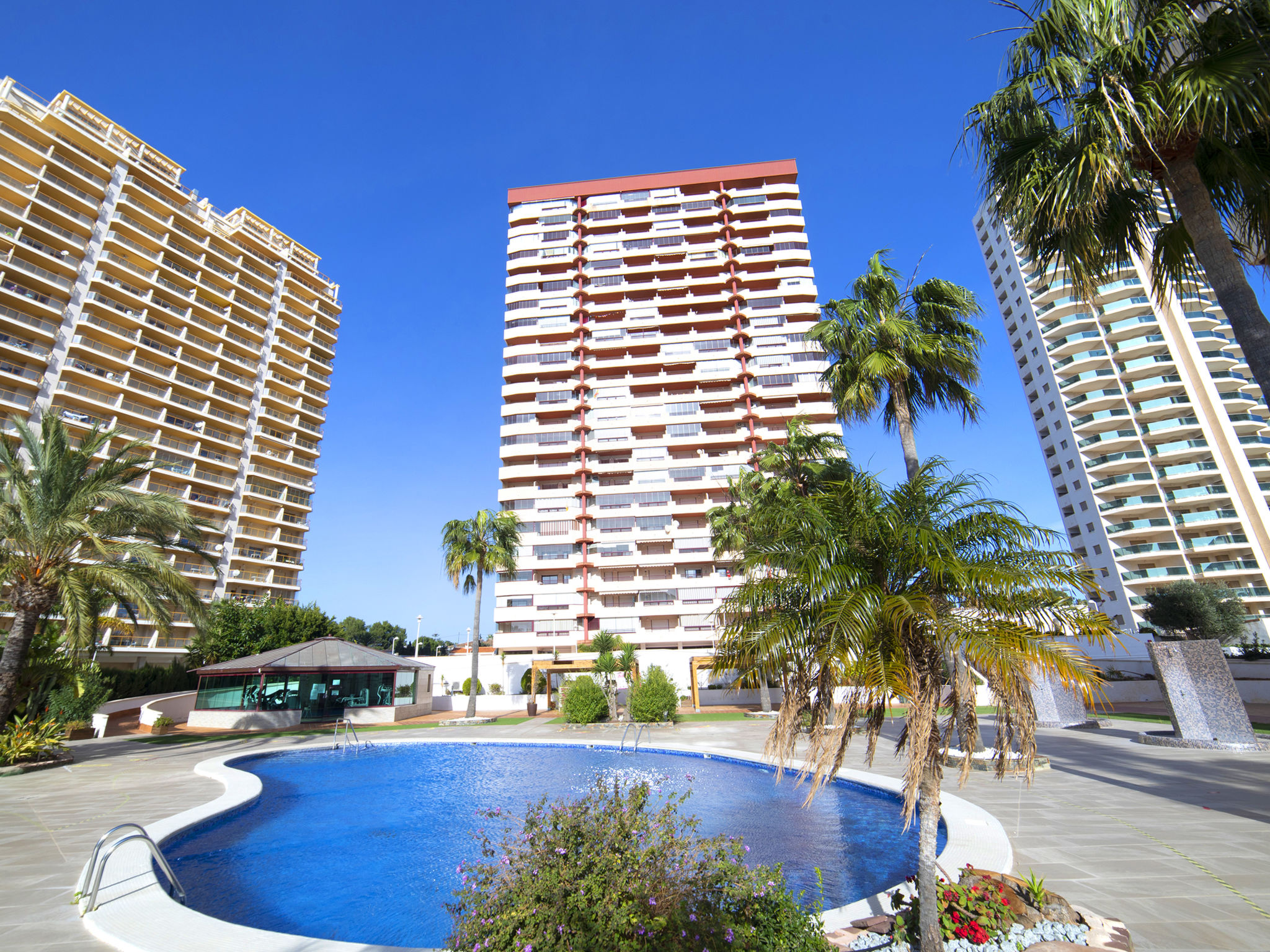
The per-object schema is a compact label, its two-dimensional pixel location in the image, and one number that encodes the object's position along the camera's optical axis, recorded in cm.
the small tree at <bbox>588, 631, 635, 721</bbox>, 2877
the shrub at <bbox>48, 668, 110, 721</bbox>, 2135
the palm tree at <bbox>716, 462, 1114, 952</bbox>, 467
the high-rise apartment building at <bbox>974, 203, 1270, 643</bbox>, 5234
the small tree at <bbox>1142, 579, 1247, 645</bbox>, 3397
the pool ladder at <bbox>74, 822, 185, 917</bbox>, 616
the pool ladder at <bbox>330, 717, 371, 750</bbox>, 2167
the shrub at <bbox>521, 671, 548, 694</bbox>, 4378
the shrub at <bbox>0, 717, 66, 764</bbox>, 1598
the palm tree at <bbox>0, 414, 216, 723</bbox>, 1697
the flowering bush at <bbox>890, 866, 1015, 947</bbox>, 483
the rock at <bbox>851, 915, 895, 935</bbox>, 538
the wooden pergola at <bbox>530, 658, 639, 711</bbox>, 4003
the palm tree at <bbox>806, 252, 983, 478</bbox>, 1447
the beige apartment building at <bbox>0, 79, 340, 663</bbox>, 4850
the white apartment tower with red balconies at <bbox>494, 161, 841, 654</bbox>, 5372
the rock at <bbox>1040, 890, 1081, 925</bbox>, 504
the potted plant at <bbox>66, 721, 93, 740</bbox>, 2230
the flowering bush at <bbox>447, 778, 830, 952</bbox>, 401
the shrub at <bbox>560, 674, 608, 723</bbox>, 2638
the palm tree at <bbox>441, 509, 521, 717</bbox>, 3209
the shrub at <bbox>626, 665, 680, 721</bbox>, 2586
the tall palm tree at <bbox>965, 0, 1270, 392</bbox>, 630
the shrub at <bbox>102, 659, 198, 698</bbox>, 3512
